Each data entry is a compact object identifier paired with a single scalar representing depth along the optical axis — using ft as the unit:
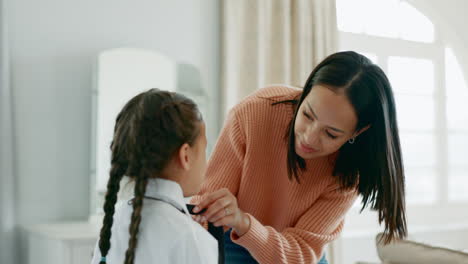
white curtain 10.01
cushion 5.39
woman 4.39
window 12.73
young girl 3.31
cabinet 7.12
